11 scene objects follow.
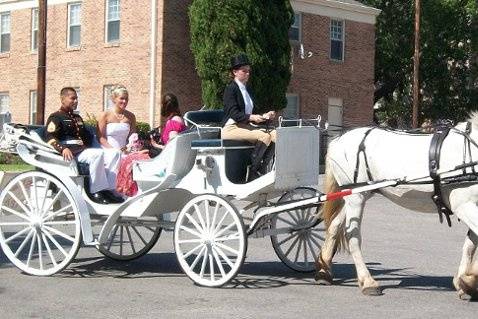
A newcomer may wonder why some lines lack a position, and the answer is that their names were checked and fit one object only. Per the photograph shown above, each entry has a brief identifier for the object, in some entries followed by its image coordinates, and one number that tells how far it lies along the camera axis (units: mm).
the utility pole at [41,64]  23891
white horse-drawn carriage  9891
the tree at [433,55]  44875
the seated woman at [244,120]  10242
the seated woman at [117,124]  11406
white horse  9195
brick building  32750
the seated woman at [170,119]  11617
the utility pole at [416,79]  34656
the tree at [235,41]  31359
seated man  10875
